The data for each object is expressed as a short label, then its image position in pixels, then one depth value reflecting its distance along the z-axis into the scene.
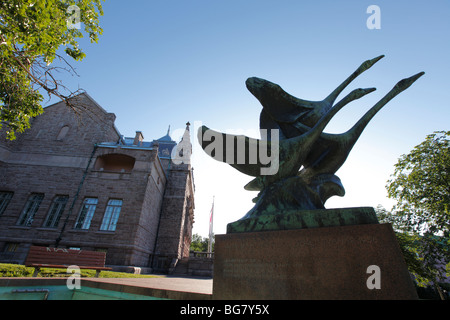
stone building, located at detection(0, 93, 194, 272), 14.98
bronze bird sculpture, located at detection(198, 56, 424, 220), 3.21
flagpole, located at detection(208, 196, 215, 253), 26.59
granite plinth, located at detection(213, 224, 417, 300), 1.99
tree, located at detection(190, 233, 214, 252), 62.03
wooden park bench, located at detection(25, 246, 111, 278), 7.41
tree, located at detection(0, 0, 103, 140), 5.52
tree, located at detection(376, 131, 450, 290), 11.06
